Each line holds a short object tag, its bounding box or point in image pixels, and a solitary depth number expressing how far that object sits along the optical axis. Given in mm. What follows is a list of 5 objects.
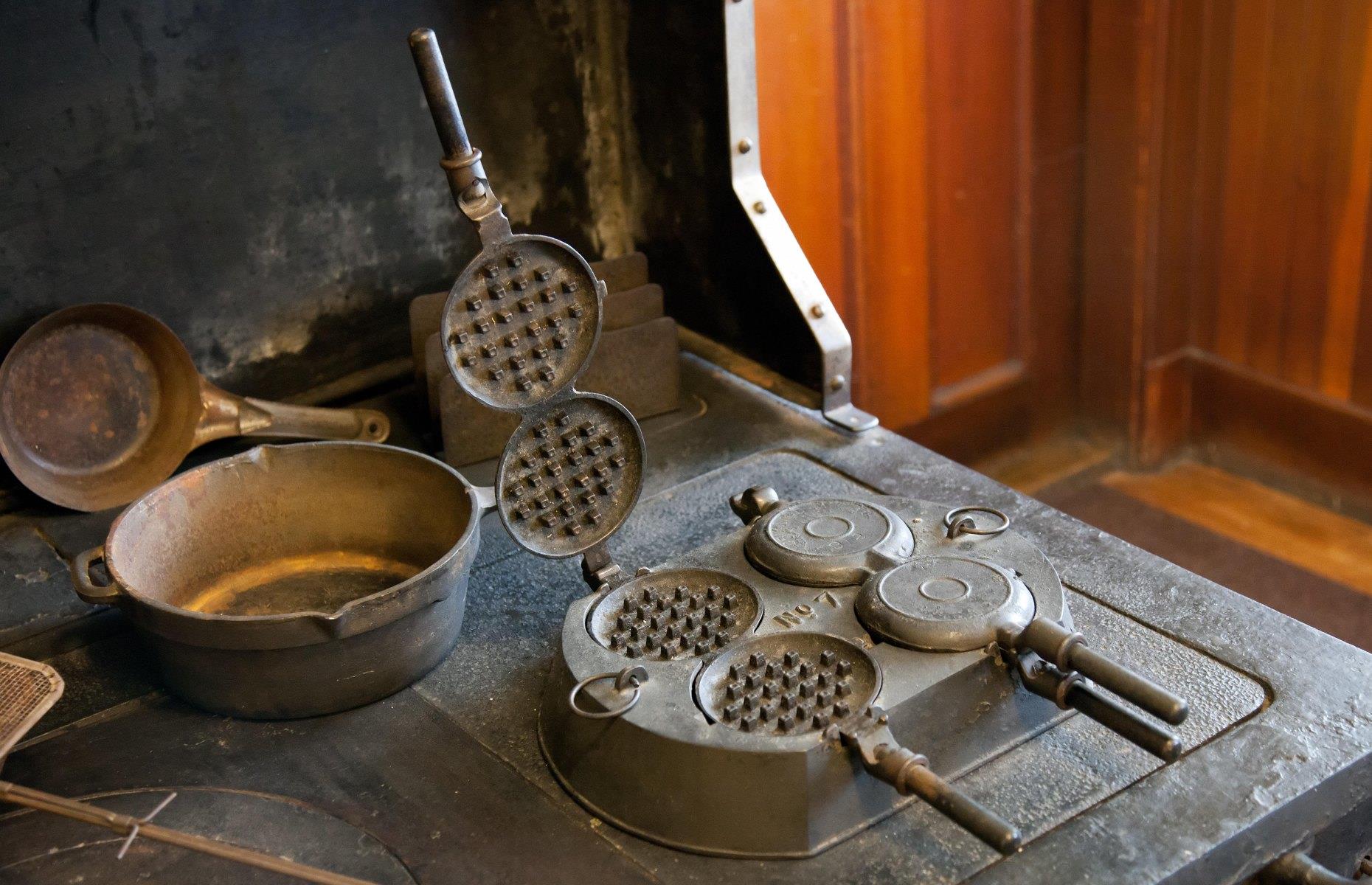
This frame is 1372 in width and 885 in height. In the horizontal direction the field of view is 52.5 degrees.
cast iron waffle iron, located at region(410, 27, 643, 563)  1114
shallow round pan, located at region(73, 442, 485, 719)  1131
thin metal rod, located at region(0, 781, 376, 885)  977
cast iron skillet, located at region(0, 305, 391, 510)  1499
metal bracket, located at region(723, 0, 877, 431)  1619
